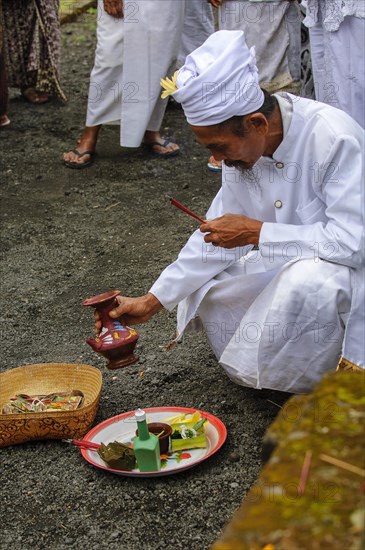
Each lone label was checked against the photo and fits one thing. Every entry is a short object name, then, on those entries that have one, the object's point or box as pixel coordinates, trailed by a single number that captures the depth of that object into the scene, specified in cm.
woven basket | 407
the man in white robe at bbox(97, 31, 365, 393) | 379
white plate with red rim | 387
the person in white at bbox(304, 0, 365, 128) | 549
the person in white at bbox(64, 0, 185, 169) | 687
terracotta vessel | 399
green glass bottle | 378
